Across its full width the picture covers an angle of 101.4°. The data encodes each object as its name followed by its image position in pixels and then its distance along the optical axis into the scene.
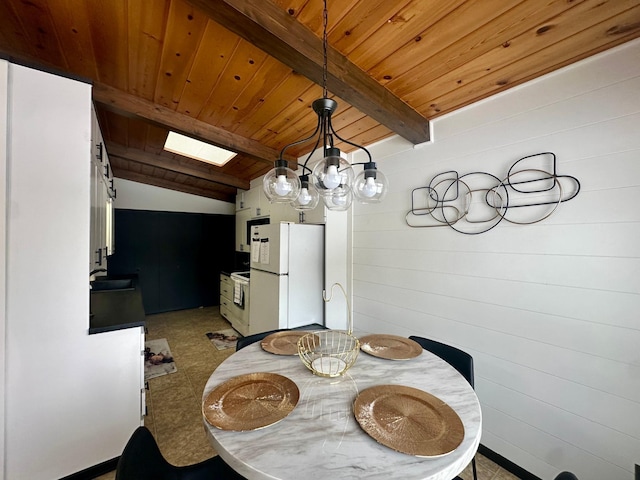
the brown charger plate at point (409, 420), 0.78
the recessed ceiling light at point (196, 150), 3.40
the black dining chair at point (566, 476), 0.76
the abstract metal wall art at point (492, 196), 1.52
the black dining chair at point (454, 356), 1.46
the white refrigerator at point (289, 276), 2.90
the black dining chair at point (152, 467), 0.74
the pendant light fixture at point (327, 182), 1.22
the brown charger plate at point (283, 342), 1.42
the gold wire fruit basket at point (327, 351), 1.21
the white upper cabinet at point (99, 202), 1.90
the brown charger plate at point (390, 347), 1.38
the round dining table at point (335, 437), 0.70
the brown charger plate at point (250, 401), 0.87
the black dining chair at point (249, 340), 1.67
